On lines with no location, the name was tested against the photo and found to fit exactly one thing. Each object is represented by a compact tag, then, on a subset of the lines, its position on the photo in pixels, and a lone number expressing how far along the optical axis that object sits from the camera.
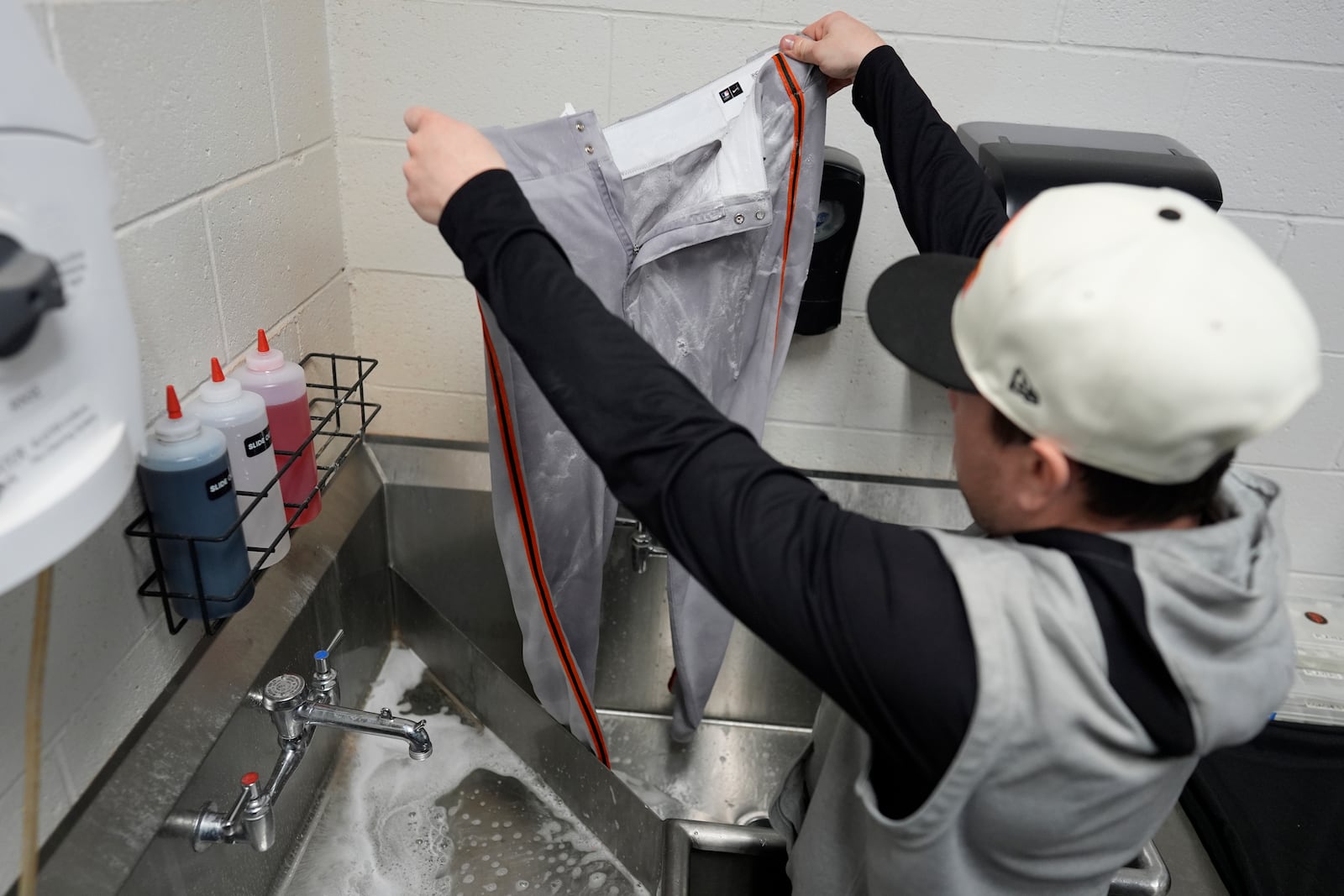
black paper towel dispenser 1.07
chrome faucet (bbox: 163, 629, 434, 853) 0.84
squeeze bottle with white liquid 0.87
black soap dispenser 1.17
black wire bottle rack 0.83
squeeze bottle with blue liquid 0.79
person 0.52
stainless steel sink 0.83
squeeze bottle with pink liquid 0.98
